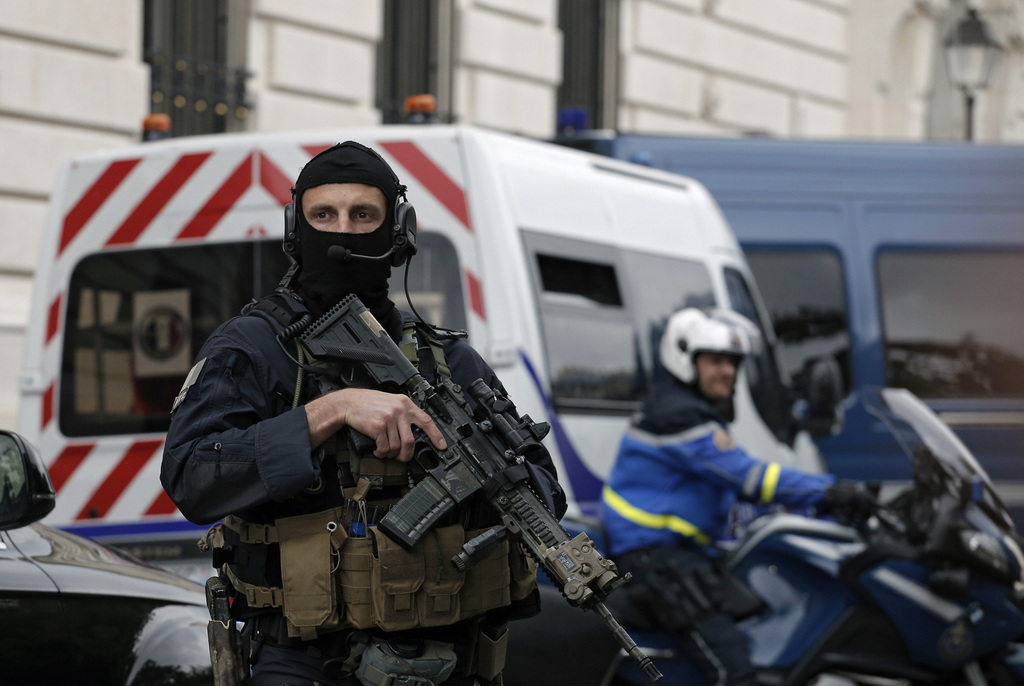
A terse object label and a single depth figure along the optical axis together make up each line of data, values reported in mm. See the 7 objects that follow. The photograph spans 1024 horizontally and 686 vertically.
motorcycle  9734
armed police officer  4867
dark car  5922
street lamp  24250
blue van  16422
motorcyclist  9602
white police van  10875
